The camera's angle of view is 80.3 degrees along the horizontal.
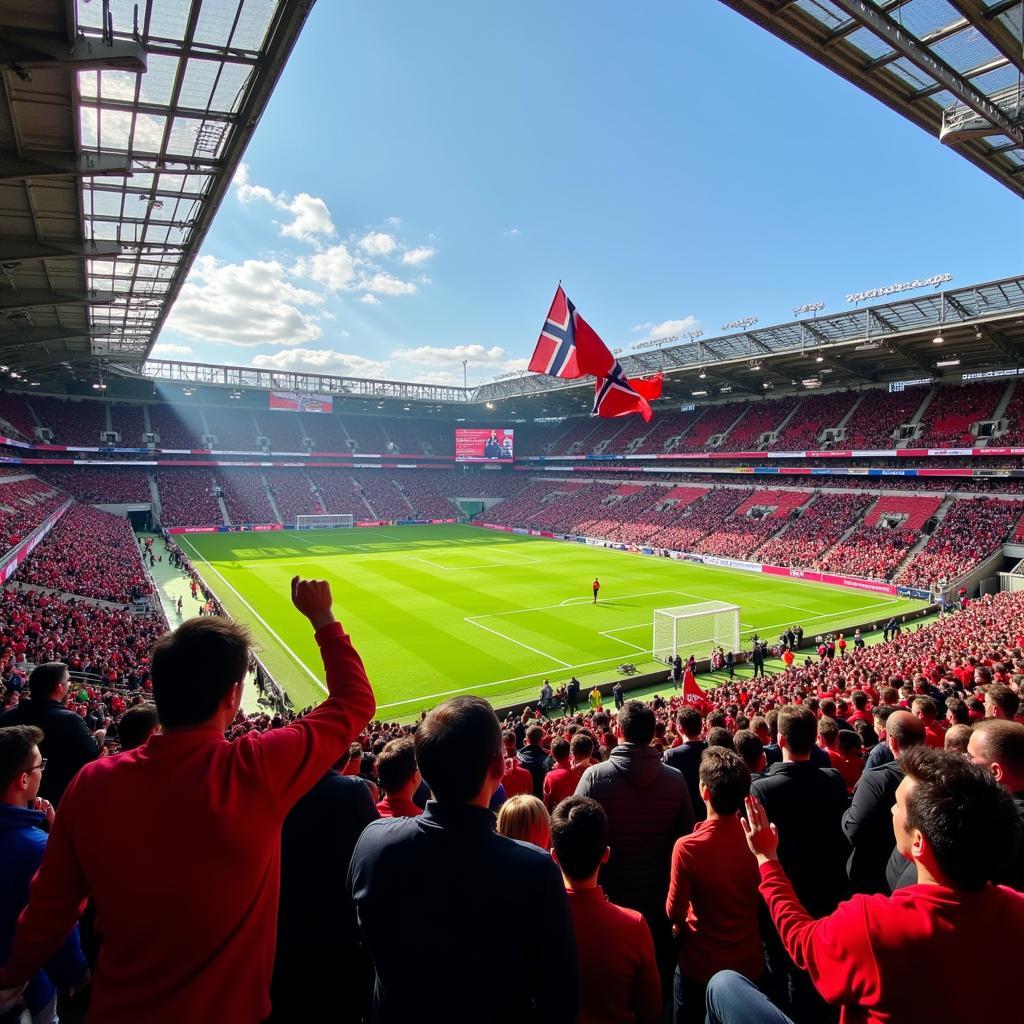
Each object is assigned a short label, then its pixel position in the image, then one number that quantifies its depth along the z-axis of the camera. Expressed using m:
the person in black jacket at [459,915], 1.96
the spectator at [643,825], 3.84
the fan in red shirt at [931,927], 1.87
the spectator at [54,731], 4.78
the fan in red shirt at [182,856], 1.83
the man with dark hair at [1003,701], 5.81
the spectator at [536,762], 6.61
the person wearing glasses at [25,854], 2.73
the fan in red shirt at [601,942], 2.49
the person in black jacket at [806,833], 3.66
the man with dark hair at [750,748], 5.30
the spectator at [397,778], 4.09
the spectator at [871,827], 3.75
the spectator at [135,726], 4.50
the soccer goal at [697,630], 22.62
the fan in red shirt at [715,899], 3.18
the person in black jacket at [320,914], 2.78
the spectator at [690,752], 5.36
